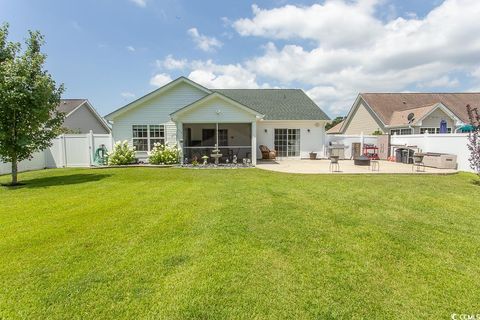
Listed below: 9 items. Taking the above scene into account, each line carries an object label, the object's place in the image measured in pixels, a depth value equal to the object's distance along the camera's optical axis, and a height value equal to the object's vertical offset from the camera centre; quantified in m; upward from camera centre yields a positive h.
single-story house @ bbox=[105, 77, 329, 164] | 14.78 +1.85
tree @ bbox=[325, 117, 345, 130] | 69.28 +8.51
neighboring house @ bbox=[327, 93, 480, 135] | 21.00 +3.30
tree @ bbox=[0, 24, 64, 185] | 9.41 +2.02
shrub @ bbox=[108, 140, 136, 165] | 15.16 -0.22
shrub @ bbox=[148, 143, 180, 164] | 15.20 -0.29
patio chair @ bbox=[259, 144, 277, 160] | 17.38 -0.27
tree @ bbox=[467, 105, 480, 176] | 9.69 +0.09
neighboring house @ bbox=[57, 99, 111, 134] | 24.98 +3.70
